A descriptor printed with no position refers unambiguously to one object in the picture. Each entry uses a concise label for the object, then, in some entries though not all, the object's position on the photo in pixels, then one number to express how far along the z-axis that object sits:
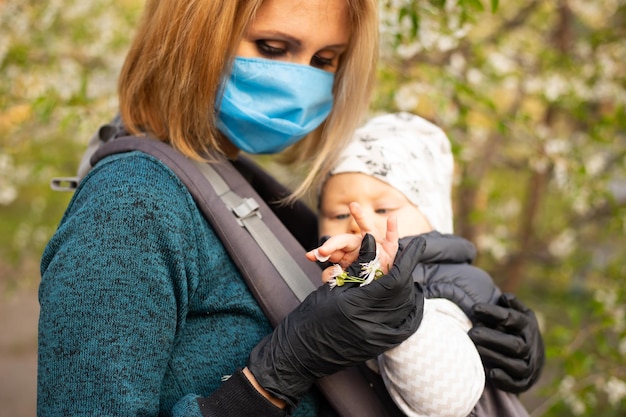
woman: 0.82
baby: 0.87
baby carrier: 0.88
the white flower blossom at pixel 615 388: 1.41
